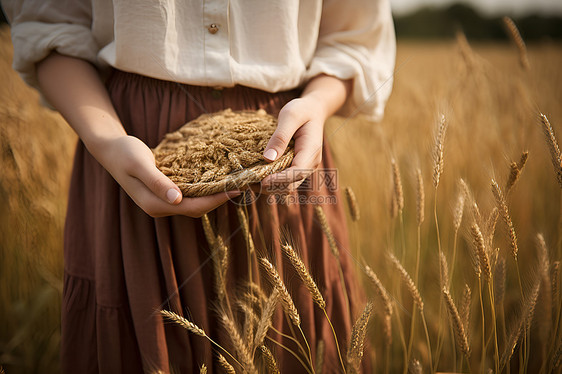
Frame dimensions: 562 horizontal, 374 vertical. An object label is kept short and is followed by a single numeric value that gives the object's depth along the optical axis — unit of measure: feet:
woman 1.92
